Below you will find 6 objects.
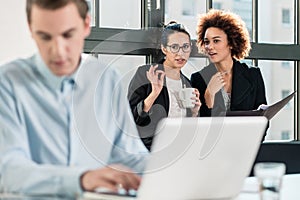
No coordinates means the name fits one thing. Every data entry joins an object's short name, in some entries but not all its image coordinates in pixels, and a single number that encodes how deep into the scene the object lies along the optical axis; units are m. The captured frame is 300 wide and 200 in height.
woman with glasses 3.10
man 2.13
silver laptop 1.95
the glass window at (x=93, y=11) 3.65
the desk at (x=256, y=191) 2.16
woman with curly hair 3.90
